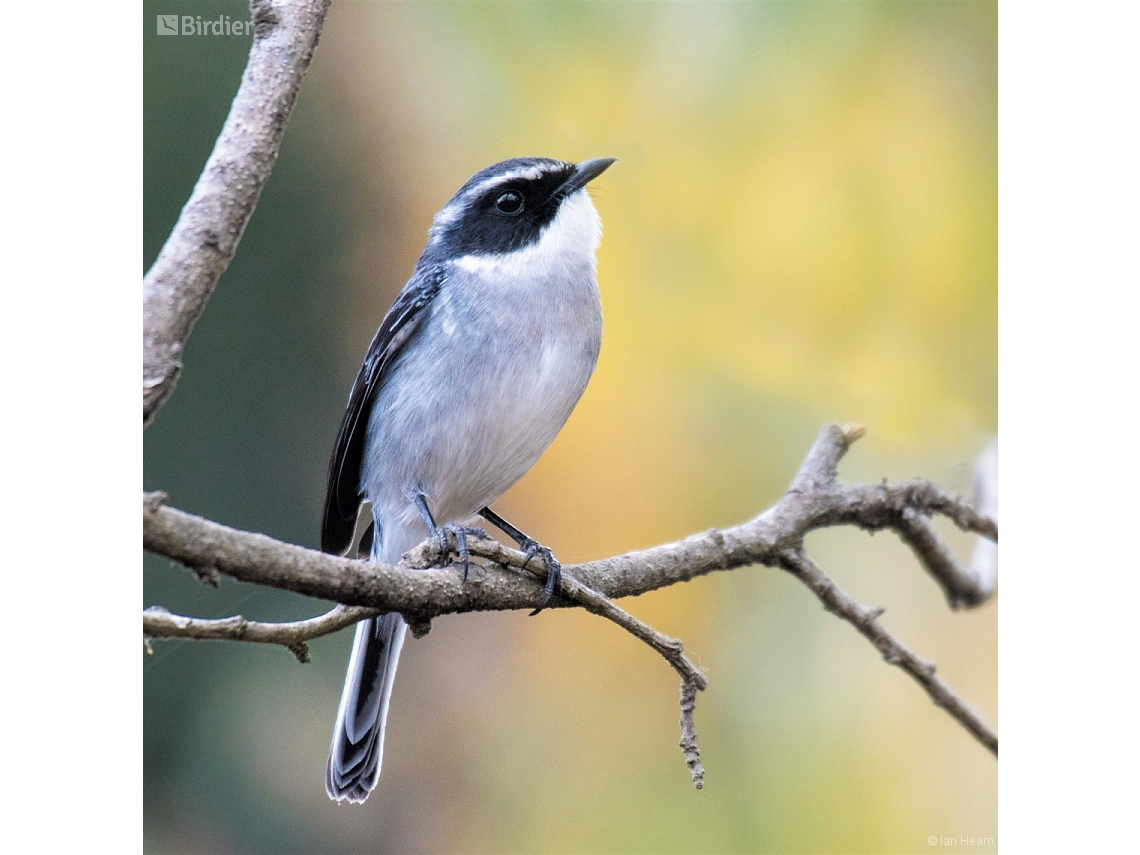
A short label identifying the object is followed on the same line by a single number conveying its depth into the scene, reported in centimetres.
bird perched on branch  412
